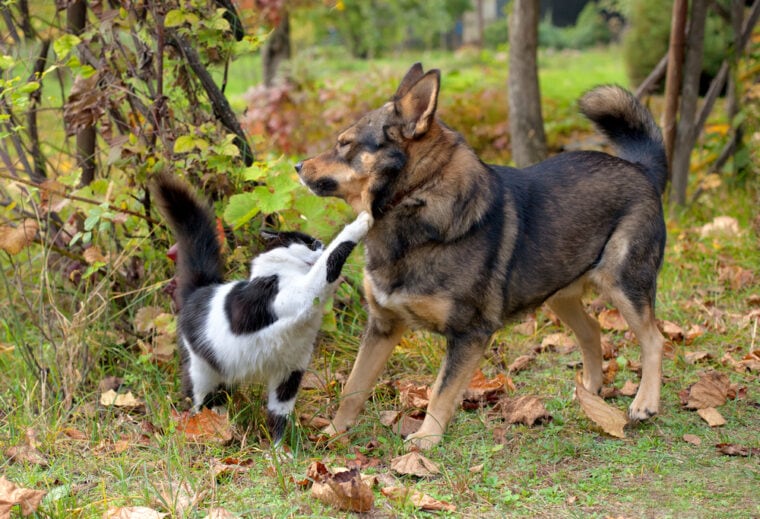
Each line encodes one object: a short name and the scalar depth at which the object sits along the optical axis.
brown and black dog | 3.62
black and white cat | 3.48
